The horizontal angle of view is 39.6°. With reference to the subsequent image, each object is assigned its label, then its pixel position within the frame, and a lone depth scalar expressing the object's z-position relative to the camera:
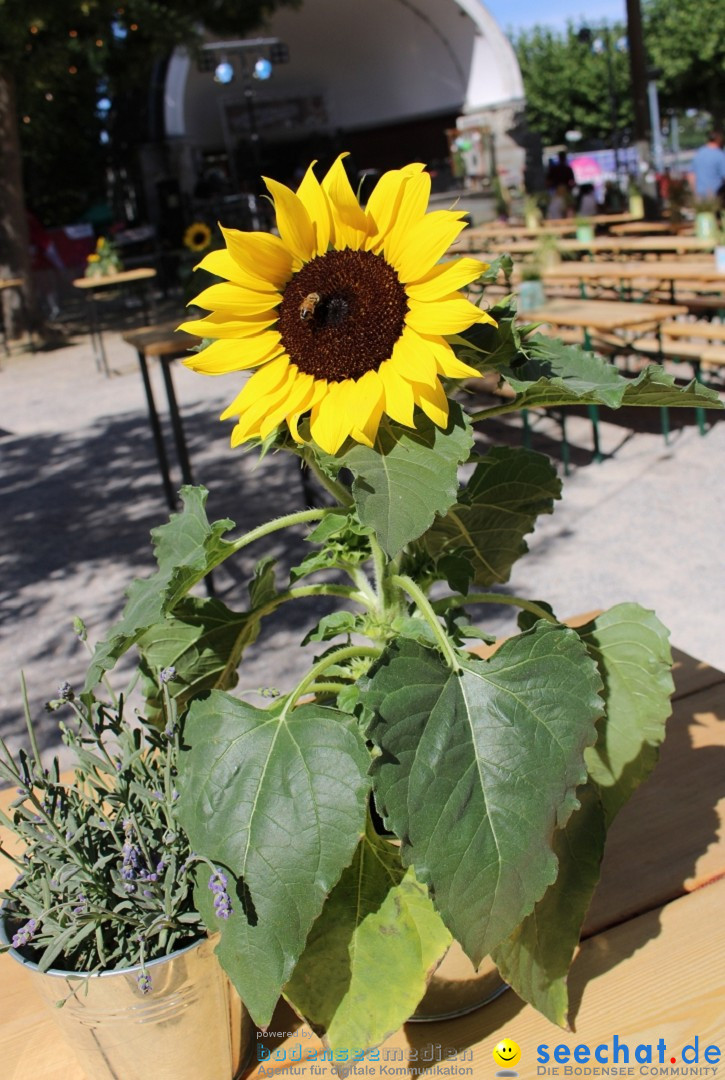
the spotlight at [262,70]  20.45
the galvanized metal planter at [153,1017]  0.92
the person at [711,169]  11.56
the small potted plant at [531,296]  6.80
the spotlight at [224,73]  20.61
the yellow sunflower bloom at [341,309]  0.89
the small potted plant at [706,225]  7.87
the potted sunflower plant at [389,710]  0.83
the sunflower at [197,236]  5.87
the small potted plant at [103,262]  11.02
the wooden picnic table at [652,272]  6.50
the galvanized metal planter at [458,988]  1.02
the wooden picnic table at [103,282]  10.36
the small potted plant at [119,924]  0.92
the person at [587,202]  15.42
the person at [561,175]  17.83
